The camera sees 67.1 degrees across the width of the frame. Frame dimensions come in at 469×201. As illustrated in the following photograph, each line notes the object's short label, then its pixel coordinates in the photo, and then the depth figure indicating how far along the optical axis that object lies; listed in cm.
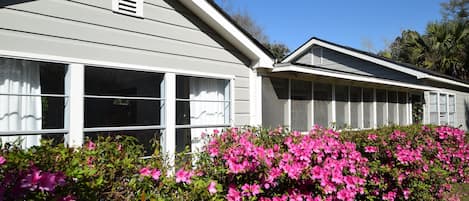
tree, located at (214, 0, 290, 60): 2983
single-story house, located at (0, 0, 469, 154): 403
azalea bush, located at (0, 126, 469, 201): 213
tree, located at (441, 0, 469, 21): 3409
